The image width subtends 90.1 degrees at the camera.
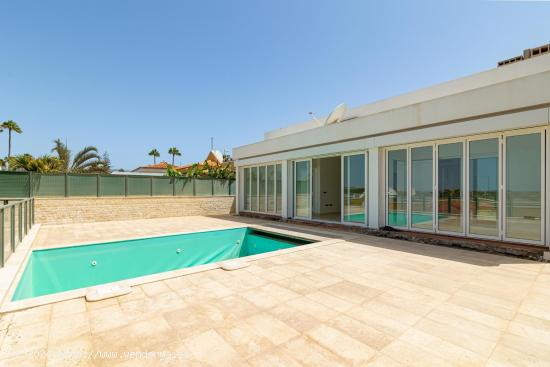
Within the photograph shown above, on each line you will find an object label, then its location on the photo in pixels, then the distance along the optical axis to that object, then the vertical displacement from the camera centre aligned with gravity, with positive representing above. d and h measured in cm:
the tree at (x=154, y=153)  5734 +633
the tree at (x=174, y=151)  5209 +612
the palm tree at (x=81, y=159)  2261 +203
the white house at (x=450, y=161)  614 +64
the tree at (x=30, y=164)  1678 +125
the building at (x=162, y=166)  2652 +214
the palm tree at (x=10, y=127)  3582 +747
